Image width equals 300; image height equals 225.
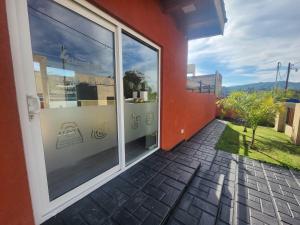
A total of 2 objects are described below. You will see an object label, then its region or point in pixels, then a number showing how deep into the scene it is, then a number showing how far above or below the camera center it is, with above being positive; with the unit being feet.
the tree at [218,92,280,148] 15.76 -1.32
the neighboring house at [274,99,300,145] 18.00 -4.38
